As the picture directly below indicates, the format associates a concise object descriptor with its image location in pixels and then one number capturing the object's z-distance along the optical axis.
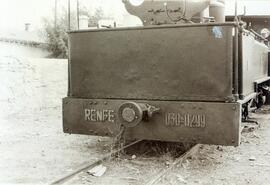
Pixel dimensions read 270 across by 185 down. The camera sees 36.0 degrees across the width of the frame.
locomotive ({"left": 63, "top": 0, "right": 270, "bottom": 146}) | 4.69
